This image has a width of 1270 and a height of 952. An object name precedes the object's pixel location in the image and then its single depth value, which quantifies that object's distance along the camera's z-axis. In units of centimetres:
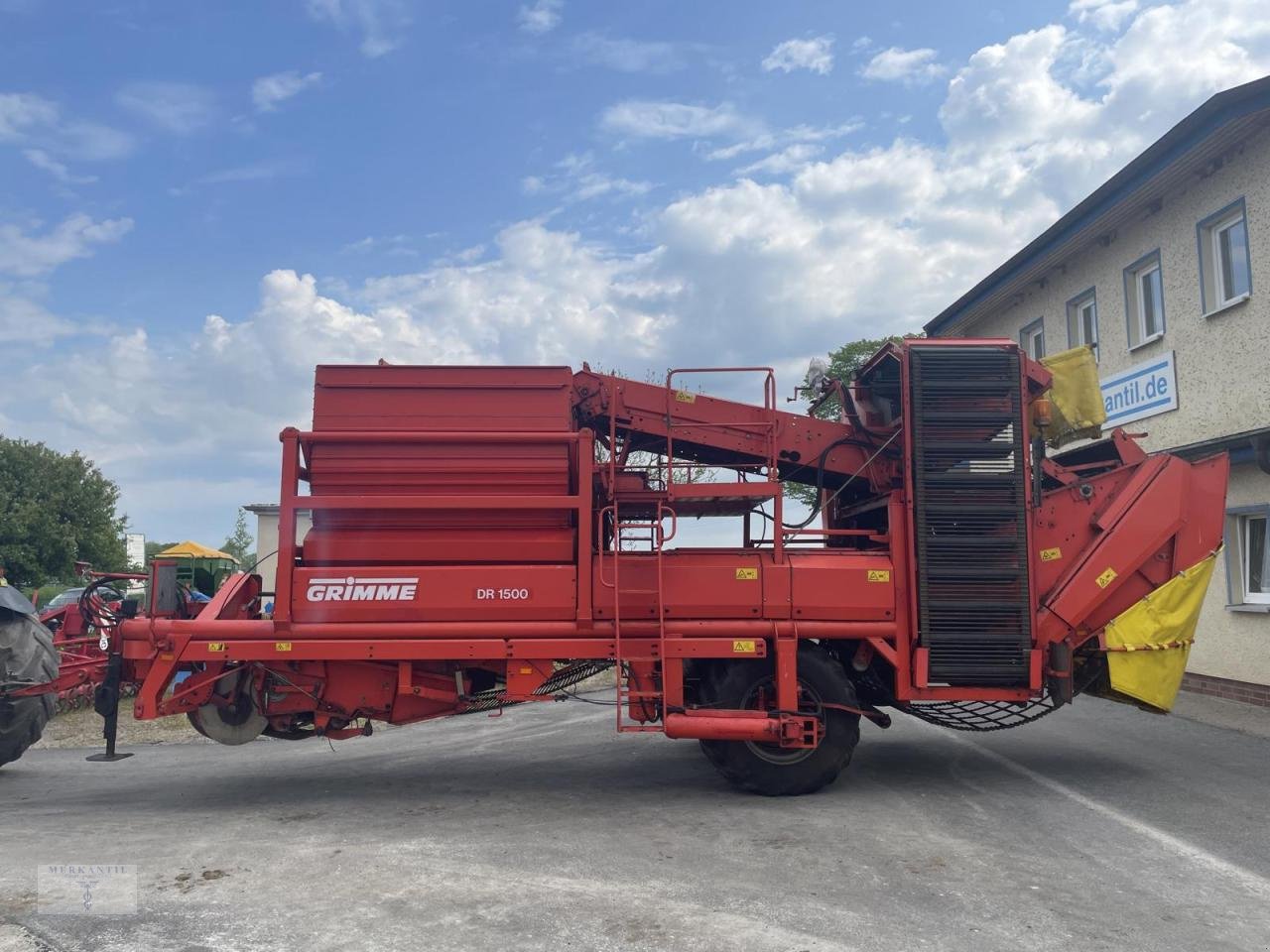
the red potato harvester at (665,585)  680
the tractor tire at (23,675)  762
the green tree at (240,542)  5316
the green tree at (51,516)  3381
